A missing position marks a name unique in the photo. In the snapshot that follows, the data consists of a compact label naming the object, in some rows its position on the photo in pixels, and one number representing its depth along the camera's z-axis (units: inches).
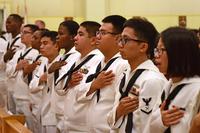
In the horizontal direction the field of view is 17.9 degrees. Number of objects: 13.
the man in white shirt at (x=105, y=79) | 194.9
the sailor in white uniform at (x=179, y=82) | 137.2
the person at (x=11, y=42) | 347.9
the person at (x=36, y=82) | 285.5
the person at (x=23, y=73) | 316.7
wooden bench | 216.3
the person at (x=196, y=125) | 86.4
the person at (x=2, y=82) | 366.8
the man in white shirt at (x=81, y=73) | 222.2
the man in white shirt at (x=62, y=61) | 245.8
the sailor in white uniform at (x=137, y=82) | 160.8
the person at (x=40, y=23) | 468.7
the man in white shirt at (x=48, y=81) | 267.9
